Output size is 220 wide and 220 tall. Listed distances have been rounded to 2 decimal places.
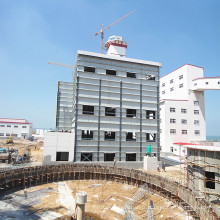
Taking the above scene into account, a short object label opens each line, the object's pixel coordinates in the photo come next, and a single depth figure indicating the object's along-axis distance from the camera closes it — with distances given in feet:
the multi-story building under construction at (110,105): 110.22
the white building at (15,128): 264.42
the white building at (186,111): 173.99
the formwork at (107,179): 53.84
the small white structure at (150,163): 112.16
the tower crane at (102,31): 271.90
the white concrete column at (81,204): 44.55
